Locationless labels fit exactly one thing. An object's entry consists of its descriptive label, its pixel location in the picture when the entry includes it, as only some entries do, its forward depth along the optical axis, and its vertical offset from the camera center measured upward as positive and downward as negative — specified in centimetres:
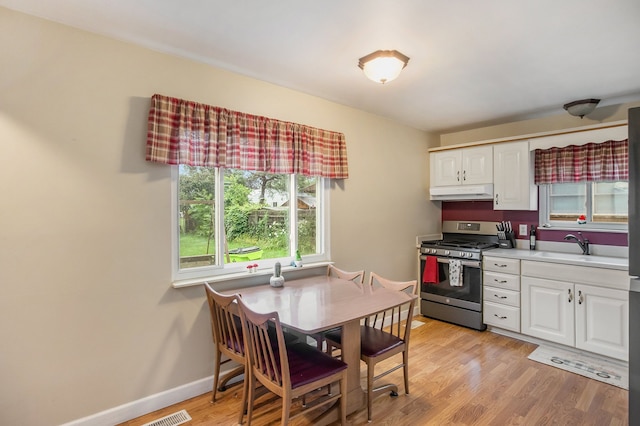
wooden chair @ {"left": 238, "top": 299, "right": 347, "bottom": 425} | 178 -91
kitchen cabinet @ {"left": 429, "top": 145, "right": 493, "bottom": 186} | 405 +60
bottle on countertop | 393 -30
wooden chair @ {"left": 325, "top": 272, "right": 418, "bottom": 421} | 223 -93
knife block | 405 -32
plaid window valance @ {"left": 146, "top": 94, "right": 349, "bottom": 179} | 231 +58
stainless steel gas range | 382 -74
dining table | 198 -62
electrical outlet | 404 -19
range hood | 404 +26
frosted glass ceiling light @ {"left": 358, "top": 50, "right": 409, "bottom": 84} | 233 +106
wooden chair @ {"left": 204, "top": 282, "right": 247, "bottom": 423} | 216 -84
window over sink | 342 +10
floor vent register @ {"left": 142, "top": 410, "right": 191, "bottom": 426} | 218 -136
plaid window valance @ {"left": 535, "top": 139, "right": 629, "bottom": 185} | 333 +53
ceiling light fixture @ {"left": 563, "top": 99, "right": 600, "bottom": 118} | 329 +106
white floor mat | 277 -135
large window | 256 -6
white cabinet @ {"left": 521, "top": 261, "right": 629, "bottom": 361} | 292 -91
